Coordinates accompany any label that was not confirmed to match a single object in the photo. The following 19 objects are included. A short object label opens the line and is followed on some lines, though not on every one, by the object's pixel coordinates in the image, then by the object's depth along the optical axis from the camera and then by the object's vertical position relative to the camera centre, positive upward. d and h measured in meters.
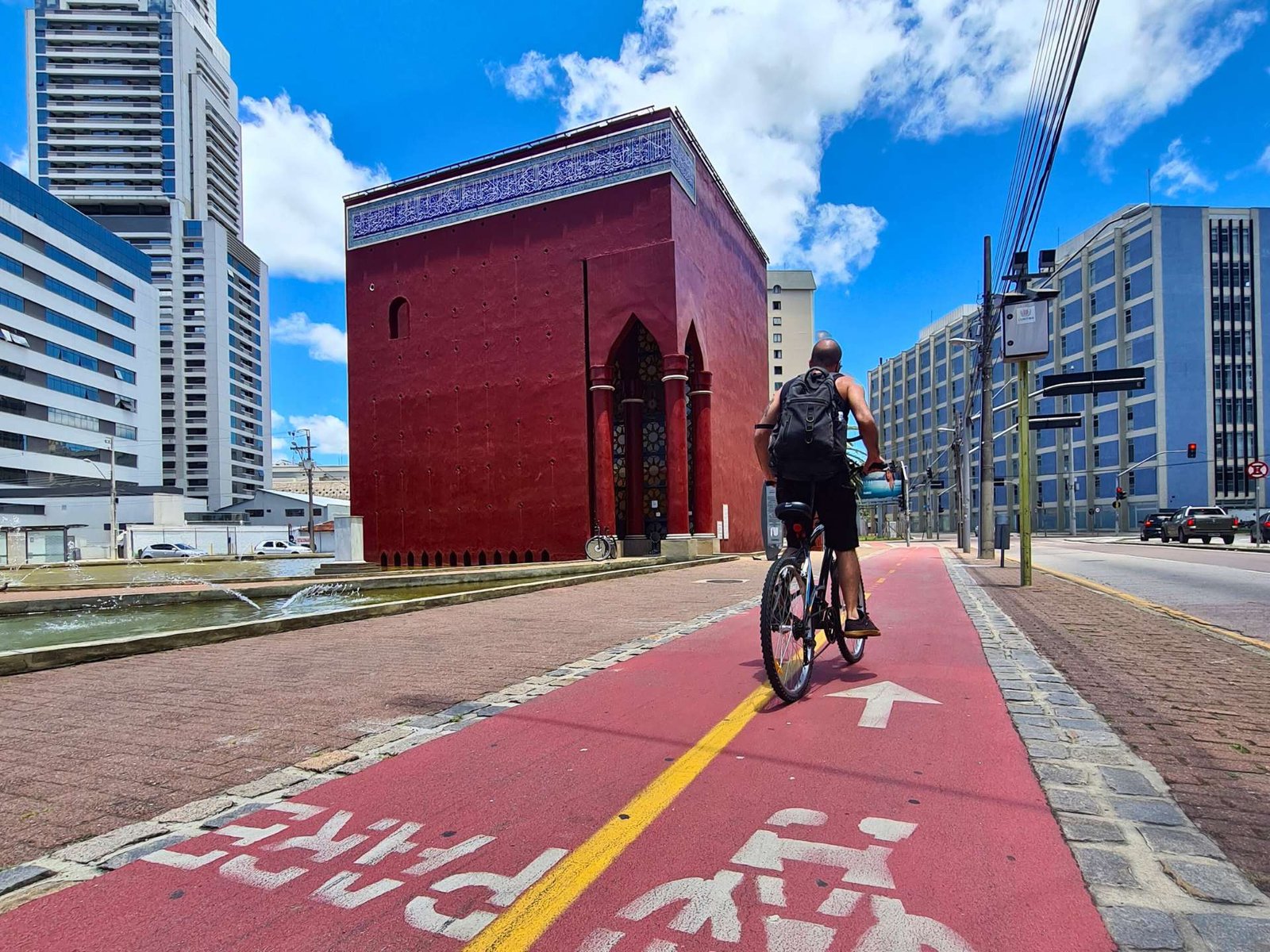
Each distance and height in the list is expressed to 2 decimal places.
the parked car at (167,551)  40.50 -3.21
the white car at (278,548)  46.15 -3.71
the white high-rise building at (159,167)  97.56 +45.54
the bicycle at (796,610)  3.96 -0.76
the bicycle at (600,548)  22.22 -1.89
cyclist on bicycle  4.21 +0.20
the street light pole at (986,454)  22.39 +0.83
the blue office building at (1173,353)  60.22 +10.68
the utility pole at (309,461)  47.75 +2.37
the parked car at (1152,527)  40.00 -2.83
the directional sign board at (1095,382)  15.48 +2.11
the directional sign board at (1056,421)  18.17 +1.49
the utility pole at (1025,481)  11.08 -0.03
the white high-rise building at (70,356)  57.06 +12.77
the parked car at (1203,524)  32.84 -2.30
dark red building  23.67 +4.85
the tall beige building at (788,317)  95.75 +22.90
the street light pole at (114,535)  44.06 -2.46
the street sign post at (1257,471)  25.44 +0.14
